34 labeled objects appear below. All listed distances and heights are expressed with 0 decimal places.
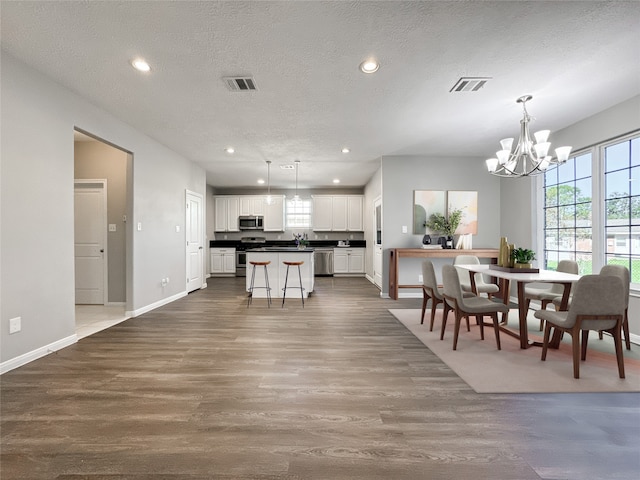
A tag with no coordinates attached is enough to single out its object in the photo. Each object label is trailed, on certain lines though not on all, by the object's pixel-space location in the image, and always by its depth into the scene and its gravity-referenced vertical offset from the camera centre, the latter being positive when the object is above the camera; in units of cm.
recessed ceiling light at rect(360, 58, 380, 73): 262 +155
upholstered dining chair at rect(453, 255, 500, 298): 412 -65
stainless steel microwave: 904 +47
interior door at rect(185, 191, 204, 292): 610 -6
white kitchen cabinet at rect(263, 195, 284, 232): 906 +69
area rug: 224 -113
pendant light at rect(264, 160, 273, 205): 640 +158
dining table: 286 -41
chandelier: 311 +96
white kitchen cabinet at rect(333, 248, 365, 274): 880 -67
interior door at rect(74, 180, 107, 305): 488 +0
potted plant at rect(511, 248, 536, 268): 341 -24
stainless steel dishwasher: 877 -70
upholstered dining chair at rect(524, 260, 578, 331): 353 -68
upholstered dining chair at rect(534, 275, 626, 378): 232 -57
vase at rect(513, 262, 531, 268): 342 -32
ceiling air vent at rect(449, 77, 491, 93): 293 +157
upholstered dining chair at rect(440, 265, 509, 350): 297 -69
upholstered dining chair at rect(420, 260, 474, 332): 351 -63
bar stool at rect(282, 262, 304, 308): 510 -77
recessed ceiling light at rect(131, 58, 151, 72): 265 +158
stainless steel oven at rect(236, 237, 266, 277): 872 -51
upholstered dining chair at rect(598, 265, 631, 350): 283 -37
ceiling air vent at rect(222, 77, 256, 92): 293 +157
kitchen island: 568 -62
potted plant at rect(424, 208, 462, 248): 568 +28
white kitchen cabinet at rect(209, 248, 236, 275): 874 -69
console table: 528 -30
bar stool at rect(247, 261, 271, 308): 501 -81
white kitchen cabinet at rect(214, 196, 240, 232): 907 +72
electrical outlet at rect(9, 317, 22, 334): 254 -75
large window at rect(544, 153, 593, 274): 402 +34
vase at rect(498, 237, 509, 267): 365 -21
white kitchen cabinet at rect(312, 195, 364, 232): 904 +78
